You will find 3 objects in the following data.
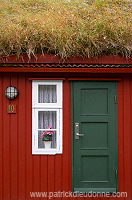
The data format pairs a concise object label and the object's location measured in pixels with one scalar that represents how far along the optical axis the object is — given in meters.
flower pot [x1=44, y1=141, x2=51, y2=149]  5.25
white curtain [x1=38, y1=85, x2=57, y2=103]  5.32
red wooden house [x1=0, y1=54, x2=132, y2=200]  5.20
